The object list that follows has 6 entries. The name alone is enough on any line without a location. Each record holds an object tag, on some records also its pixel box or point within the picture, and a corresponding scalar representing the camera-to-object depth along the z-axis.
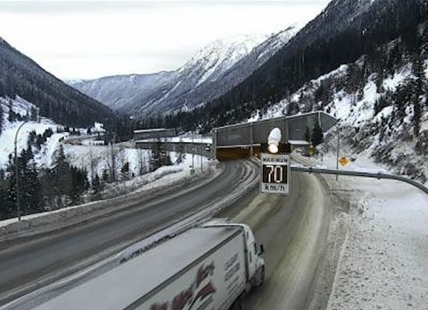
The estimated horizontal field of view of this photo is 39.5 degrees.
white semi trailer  9.15
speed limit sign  15.66
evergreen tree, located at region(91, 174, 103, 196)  92.56
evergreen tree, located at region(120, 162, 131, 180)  122.51
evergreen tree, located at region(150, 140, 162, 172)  122.01
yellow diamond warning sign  40.41
